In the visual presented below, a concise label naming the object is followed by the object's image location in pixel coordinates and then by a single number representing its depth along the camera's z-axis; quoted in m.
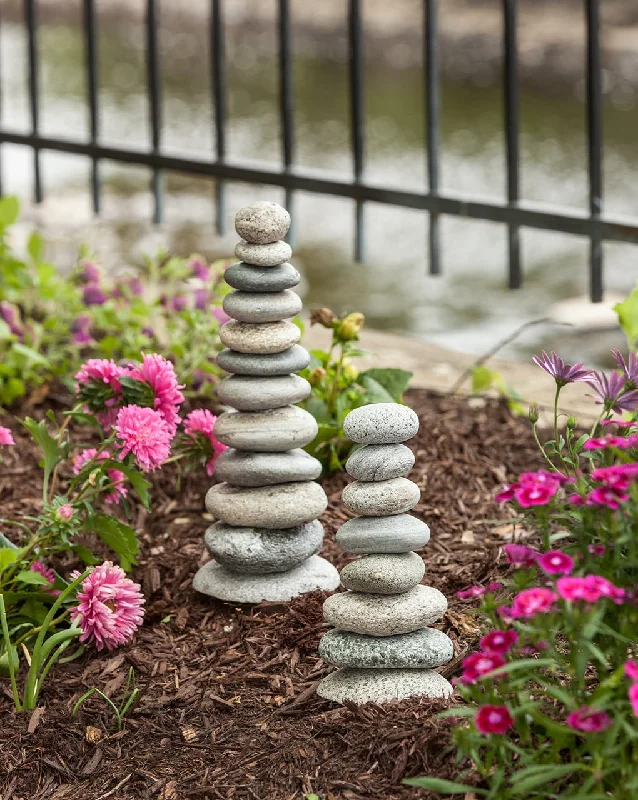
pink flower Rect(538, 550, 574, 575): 1.80
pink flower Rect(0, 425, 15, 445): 2.82
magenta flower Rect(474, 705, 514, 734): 1.79
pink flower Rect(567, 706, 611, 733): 1.73
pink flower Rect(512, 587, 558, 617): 1.75
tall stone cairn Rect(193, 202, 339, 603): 2.86
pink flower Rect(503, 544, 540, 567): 1.95
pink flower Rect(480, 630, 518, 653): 1.83
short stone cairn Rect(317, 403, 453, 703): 2.33
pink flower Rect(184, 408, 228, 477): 3.07
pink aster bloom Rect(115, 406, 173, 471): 2.62
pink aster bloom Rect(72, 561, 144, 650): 2.58
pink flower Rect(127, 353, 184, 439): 2.77
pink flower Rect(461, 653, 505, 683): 1.82
